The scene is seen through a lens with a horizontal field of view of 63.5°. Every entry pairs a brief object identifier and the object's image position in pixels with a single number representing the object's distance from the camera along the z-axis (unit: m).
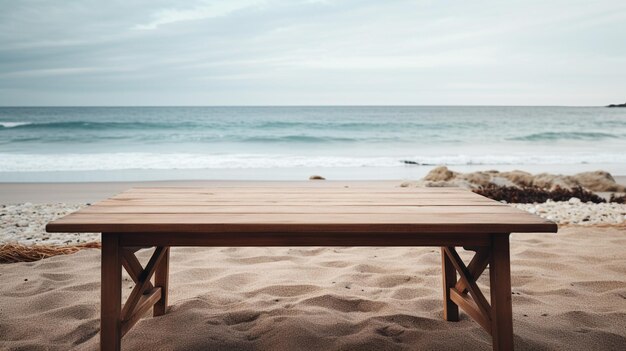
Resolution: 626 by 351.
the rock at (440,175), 7.97
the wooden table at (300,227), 1.62
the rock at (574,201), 6.13
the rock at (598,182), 7.40
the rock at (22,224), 4.85
